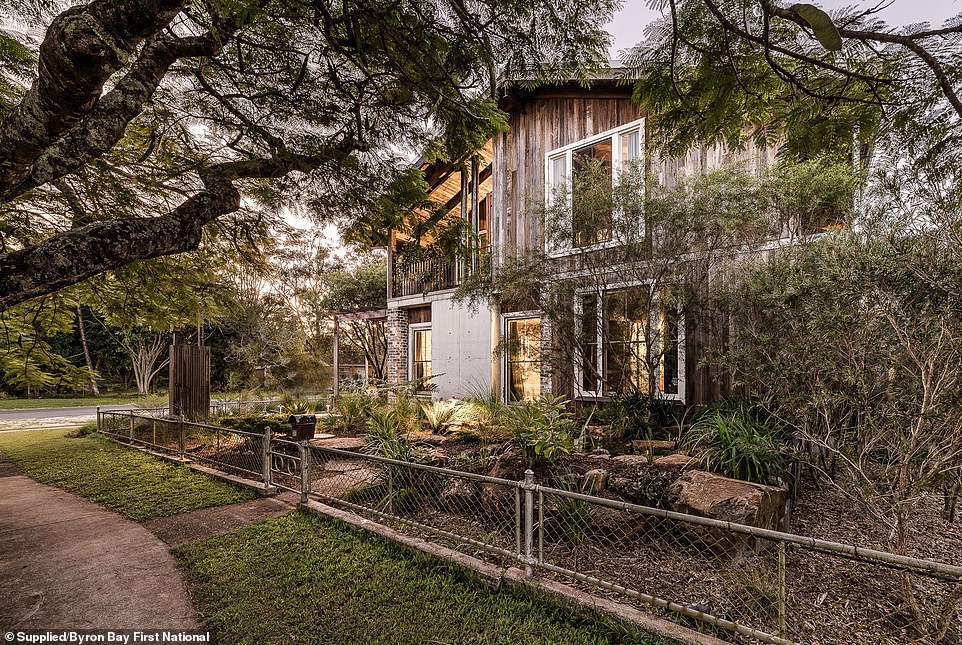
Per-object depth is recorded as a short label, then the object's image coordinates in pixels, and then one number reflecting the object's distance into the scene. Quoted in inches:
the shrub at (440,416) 293.9
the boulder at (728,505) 139.2
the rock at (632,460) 188.0
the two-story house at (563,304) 246.2
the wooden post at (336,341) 586.2
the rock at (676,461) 179.6
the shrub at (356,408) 348.2
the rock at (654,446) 223.3
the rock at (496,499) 174.1
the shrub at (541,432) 197.9
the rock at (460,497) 186.1
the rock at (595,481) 174.6
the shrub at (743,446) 167.0
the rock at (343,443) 253.2
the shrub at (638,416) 245.1
